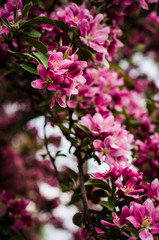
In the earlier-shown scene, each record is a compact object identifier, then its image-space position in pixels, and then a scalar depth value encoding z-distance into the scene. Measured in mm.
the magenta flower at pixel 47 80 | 728
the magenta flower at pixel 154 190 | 751
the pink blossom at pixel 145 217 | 714
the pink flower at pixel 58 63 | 727
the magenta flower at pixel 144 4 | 875
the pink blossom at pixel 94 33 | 803
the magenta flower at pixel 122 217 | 726
